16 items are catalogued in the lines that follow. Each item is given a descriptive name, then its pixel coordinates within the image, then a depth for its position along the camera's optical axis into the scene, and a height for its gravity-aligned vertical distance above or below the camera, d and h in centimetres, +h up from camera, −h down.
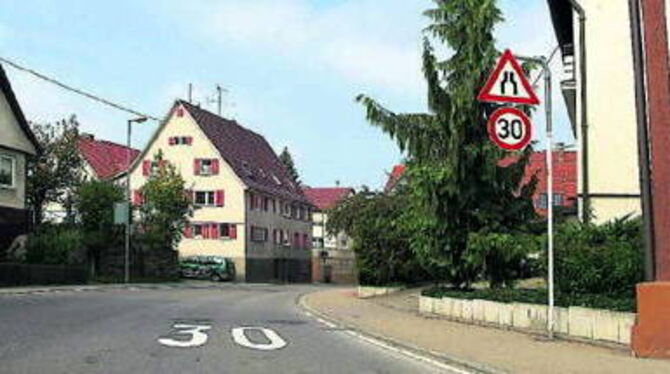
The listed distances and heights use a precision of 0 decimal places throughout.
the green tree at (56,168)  6028 +573
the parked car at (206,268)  7044 -20
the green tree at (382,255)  3850 +37
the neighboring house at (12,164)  4166 +420
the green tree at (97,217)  5488 +260
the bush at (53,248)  4500 +80
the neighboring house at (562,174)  6122 +580
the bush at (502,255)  2212 +21
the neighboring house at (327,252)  8707 +129
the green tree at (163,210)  5912 +320
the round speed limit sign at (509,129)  1727 +225
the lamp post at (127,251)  5222 +74
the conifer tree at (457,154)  2388 +258
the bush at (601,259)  1703 +8
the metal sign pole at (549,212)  1738 +89
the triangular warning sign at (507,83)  1688 +295
